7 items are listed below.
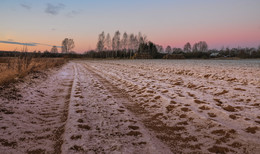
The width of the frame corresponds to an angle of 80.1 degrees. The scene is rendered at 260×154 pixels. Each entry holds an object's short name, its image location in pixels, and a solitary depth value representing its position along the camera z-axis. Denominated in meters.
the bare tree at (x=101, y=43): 90.81
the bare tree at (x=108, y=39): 90.78
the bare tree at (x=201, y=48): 157.90
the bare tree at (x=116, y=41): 90.44
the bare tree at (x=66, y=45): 96.56
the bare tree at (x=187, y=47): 158.75
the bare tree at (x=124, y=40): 94.06
